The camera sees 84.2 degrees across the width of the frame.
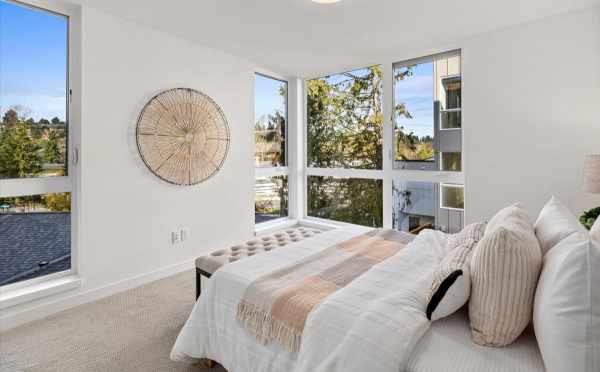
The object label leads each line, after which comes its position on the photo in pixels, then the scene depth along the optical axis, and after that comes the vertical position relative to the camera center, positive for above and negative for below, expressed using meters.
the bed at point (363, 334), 1.11 -0.57
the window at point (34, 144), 2.41 +0.33
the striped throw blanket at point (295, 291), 1.42 -0.50
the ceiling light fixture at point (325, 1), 2.46 +1.39
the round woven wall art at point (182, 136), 3.12 +0.51
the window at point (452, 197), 3.59 -0.14
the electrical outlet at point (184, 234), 3.46 -0.49
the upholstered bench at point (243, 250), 2.28 -0.48
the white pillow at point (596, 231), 1.17 -0.18
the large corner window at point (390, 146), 3.66 +0.49
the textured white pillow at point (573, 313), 0.88 -0.36
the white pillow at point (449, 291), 1.24 -0.40
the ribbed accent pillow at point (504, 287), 1.13 -0.36
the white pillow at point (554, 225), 1.31 -0.18
